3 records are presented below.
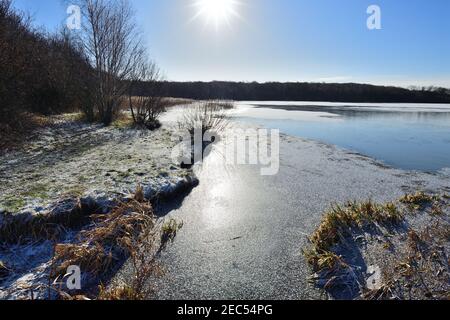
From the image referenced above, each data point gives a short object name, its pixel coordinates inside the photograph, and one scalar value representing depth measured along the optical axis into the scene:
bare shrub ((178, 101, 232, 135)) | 11.22
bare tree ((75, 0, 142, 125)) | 11.59
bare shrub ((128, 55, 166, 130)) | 12.97
